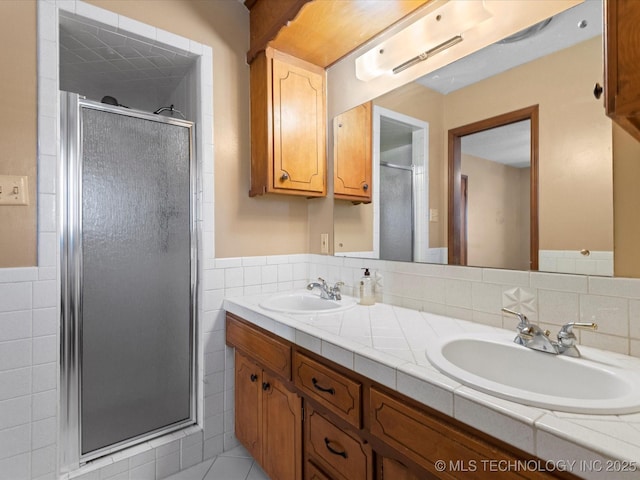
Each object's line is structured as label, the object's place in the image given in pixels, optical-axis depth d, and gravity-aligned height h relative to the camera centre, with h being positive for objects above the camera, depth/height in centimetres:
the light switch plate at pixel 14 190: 128 +21
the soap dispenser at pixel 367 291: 156 -24
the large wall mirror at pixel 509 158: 99 +31
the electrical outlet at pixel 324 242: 197 -1
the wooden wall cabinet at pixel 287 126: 174 +64
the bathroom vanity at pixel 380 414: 59 -41
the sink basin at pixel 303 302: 166 -33
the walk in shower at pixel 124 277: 143 -17
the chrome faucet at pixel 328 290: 169 -26
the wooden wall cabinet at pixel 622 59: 57 +33
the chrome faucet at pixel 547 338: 89 -28
